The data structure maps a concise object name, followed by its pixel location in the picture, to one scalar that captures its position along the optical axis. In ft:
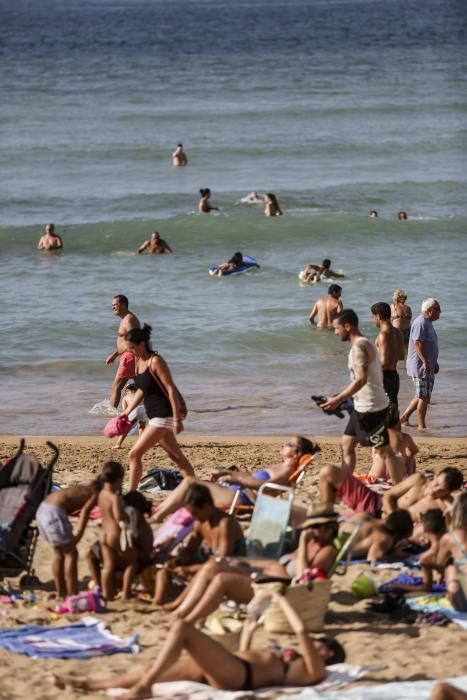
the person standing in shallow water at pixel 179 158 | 243.60
